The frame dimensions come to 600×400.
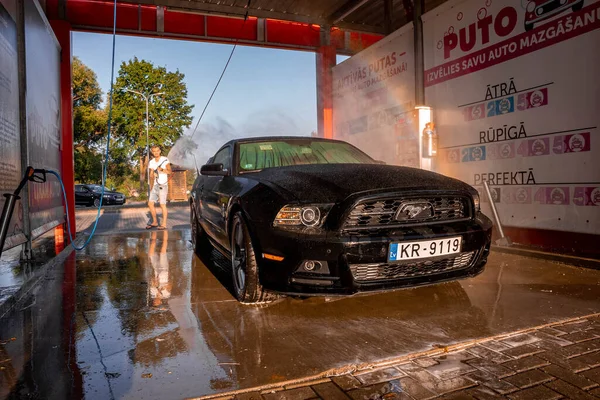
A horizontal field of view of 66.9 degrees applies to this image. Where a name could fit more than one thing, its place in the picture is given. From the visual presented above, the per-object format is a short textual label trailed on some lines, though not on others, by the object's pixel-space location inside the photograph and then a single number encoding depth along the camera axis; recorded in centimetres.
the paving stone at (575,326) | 281
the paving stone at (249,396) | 204
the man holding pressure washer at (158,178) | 872
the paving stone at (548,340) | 258
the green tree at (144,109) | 3916
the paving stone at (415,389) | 202
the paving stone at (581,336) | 265
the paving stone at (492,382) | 206
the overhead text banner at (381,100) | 798
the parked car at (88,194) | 2656
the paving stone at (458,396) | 199
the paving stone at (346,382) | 214
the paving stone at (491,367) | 222
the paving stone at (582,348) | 245
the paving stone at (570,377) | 208
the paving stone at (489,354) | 239
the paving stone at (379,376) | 219
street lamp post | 3761
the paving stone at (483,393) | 199
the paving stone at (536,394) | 198
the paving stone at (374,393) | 202
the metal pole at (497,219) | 591
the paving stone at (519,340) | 261
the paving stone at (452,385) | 207
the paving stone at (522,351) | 245
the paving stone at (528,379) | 211
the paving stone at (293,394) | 204
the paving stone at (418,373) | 217
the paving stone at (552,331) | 276
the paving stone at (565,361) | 228
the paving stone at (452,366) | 223
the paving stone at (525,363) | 228
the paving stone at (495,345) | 254
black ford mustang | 288
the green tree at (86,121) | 3909
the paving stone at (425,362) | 235
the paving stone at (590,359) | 231
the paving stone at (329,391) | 203
